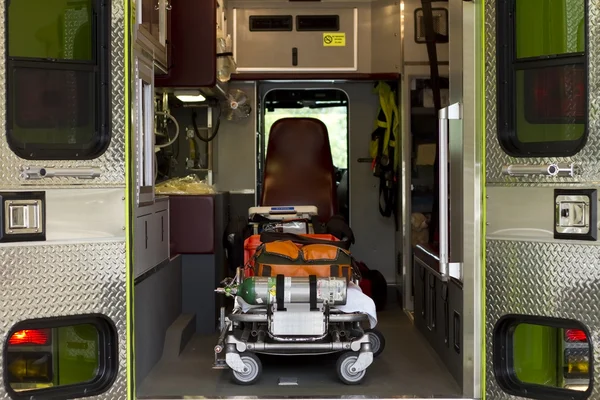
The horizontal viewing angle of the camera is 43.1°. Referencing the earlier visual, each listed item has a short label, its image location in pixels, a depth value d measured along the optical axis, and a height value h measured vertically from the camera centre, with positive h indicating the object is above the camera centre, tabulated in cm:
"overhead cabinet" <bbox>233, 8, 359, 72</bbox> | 702 +126
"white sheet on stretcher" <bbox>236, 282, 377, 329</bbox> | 412 -72
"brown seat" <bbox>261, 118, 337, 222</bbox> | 636 +5
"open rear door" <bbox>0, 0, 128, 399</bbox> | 301 -10
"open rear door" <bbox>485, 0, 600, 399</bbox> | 300 -11
